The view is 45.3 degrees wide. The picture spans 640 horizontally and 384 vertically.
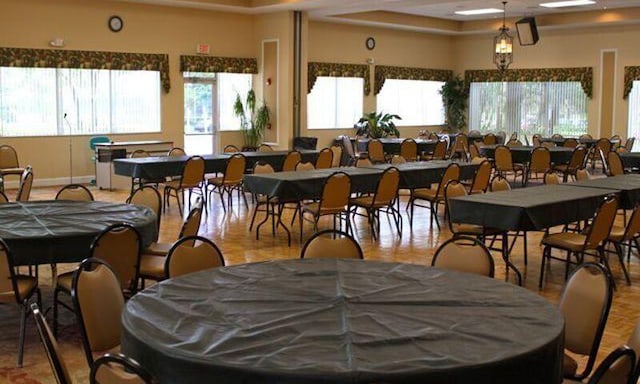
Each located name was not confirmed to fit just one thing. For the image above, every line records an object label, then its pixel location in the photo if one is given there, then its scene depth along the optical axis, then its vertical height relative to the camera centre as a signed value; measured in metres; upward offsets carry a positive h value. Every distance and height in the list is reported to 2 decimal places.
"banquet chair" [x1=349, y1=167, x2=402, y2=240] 8.47 -0.75
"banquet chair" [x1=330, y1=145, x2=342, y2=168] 12.03 -0.42
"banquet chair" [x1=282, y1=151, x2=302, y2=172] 11.12 -0.47
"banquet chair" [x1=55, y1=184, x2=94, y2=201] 6.54 -0.57
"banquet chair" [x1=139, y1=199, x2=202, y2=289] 5.06 -0.92
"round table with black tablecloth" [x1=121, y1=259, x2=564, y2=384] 2.54 -0.76
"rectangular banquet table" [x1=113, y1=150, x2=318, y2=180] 9.88 -0.50
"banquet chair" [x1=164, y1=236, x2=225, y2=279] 4.17 -0.71
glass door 15.35 +0.25
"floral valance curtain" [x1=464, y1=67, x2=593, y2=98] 18.19 +1.36
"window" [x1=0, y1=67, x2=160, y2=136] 12.83 +0.46
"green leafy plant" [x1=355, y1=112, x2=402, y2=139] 17.45 +0.07
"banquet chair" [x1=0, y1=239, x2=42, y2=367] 4.34 -0.94
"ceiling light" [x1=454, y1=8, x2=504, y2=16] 17.03 +2.66
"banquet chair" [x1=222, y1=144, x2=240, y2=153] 12.29 -0.34
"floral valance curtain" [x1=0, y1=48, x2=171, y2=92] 12.55 +1.18
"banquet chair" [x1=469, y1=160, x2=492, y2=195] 9.25 -0.60
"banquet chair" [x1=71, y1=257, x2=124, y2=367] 3.46 -0.82
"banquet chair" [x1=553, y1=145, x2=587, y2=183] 12.88 -0.59
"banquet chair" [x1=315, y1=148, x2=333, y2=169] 11.10 -0.45
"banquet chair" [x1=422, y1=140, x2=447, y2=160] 14.88 -0.42
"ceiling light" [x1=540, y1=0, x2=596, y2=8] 15.45 +2.59
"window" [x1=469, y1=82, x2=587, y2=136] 18.64 +0.56
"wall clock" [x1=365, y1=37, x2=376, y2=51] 18.33 +2.05
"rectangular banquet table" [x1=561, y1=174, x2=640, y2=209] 7.39 -0.56
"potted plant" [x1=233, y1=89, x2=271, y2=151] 15.60 +0.22
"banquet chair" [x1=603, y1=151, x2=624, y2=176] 11.30 -0.50
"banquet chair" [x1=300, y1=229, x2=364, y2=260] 4.51 -0.70
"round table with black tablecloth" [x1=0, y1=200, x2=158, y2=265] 4.70 -0.65
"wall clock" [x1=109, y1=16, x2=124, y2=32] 13.67 +1.86
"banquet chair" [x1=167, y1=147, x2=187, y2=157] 10.94 -0.35
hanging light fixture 15.23 +1.61
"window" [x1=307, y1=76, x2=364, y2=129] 17.53 +0.61
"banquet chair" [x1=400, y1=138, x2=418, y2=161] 14.48 -0.38
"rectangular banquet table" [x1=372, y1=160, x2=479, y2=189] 9.27 -0.54
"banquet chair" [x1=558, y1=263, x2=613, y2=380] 3.45 -0.83
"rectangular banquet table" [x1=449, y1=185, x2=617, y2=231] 6.16 -0.66
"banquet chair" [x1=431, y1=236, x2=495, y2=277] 4.17 -0.71
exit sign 15.01 +1.56
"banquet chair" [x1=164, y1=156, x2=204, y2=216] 9.89 -0.62
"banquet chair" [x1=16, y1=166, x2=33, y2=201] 7.51 -0.58
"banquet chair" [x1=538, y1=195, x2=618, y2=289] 6.04 -0.89
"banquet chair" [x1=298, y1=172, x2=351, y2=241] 7.94 -0.72
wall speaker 15.99 +2.08
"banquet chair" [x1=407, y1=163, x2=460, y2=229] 9.05 -0.75
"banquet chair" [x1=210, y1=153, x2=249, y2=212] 10.20 -0.62
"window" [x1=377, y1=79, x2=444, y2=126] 19.25 +0.73
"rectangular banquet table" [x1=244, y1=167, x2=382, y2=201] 8.10 -0.59
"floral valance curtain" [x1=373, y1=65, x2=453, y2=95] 18.61 +1.41
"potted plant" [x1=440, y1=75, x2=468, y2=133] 20.56 +0.71
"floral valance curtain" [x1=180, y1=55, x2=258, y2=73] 14.81 +1.27
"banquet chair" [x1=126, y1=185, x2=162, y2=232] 6.38 -0.59
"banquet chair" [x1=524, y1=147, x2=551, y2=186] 12.75 -0.50
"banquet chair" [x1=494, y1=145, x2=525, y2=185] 12.95 -0.50
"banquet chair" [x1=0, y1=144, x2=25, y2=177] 11.34 -0.48
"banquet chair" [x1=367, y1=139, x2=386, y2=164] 14.34 -0.41
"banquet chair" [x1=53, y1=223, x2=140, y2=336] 4.57 -0.76
